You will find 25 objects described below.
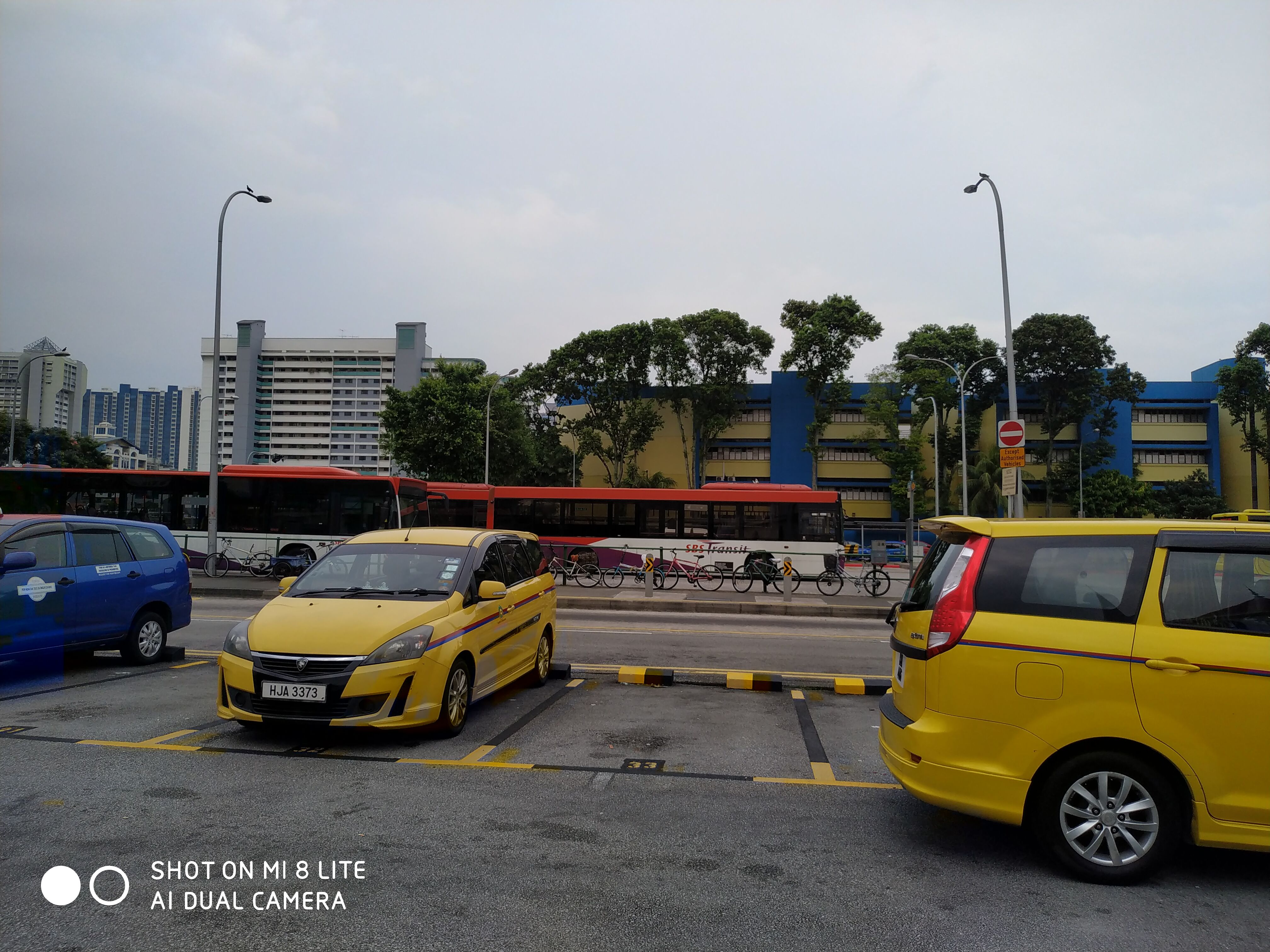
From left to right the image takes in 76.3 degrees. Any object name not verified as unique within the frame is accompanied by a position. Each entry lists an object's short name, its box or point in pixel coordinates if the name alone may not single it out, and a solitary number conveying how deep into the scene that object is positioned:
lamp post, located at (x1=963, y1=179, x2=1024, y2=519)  19.09
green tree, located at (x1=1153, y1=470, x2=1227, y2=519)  58.38
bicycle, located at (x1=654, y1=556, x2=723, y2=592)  22.83
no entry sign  16.19
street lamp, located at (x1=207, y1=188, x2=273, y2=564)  21.70
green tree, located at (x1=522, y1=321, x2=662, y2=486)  53.66
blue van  7.75
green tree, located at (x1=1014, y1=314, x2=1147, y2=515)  57.34
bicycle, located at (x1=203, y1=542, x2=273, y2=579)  22.19
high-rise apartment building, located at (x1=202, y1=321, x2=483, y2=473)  149.88
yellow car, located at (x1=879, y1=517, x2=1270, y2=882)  3.78
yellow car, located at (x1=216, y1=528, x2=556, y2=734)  5.82
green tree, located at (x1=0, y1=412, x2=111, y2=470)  57.59
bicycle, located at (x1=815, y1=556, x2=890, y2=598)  20.94
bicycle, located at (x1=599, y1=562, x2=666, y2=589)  22.89
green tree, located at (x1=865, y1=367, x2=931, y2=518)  56.88
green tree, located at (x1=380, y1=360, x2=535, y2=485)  46.00
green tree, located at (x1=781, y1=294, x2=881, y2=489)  54.19
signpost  16.25
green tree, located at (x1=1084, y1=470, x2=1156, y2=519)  57.53
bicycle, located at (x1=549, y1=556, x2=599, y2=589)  23.14
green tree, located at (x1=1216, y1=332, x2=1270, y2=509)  58.16
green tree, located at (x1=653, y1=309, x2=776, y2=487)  53.84
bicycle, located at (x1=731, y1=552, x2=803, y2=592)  22.12
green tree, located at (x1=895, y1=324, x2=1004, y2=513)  56.81
